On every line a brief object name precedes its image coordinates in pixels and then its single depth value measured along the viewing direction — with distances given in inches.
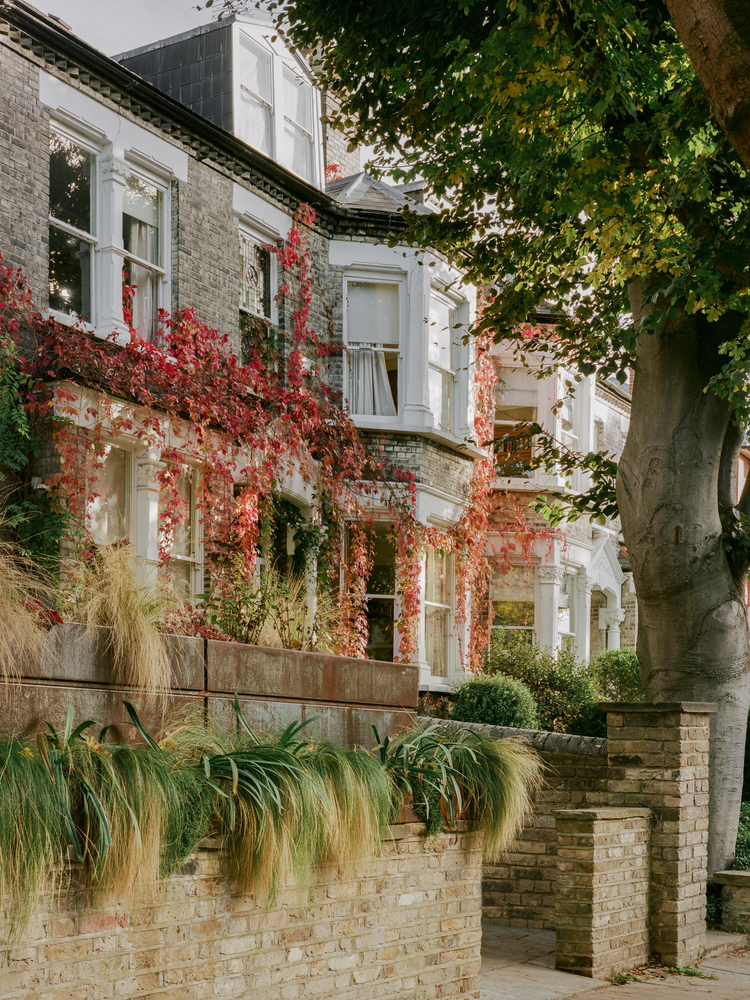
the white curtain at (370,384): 611.2
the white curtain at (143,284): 478.3
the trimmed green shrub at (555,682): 554.3
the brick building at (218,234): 430.9
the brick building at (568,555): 766.5
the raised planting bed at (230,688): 212.7
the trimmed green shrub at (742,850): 398.6
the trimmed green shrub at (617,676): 673.0
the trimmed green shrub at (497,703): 543.5
